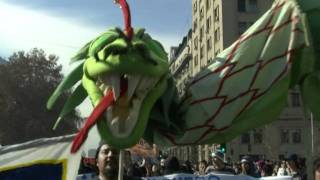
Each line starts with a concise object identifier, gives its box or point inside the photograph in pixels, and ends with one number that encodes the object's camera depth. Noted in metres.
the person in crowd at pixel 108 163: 3.31
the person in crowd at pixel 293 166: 8.34
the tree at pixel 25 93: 35.83
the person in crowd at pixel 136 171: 8.08
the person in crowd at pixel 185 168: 8.05
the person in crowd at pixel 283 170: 9.47
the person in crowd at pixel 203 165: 10.60
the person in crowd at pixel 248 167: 9.57
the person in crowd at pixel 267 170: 11.77
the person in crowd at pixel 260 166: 12.12
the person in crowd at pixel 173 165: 7.37
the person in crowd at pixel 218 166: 6.77
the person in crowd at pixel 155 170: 10.12
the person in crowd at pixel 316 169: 3.78
